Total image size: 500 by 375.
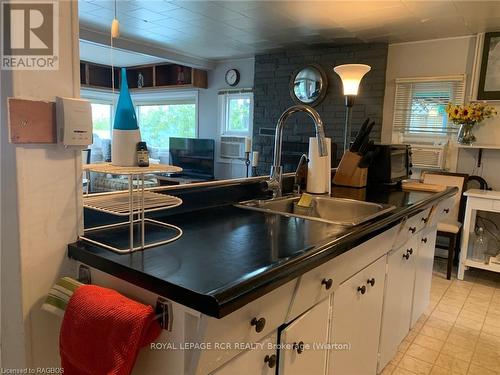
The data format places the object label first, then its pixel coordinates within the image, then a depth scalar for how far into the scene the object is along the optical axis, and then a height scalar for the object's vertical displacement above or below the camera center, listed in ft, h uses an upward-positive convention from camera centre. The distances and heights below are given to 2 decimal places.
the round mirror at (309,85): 14.14 +2.16
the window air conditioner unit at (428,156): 12.51 -0.31
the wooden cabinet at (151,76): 18.56 +3.13
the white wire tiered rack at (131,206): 3.15 -0.69
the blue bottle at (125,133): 3.27 +0.00
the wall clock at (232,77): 17.42 +2.85
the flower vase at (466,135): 11.51 +0.41
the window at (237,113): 17.43 +1.19
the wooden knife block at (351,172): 7.66 -0.59
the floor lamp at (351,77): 7.57 +1.36
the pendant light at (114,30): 4.13 +1.14
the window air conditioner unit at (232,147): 17.76 -0.41
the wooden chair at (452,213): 10.86 -2.05
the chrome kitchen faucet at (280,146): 5.42 -0.09
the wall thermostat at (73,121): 3.05 +0.08
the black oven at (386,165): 8.14 -0.45
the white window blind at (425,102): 12.26 +1.50
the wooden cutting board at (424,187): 7.89 -0.88
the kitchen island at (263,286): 2.63 -1.24
